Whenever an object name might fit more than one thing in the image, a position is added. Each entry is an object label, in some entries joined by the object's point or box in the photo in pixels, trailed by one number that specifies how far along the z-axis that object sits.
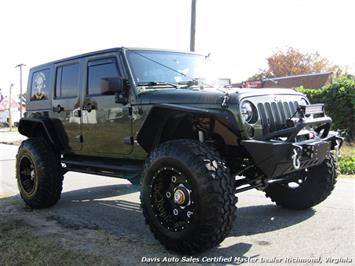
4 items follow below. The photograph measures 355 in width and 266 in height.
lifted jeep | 4.32
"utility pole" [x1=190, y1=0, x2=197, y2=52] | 14.17
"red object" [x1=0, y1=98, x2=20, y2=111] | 54.23
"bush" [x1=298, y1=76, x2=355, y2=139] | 14.81
